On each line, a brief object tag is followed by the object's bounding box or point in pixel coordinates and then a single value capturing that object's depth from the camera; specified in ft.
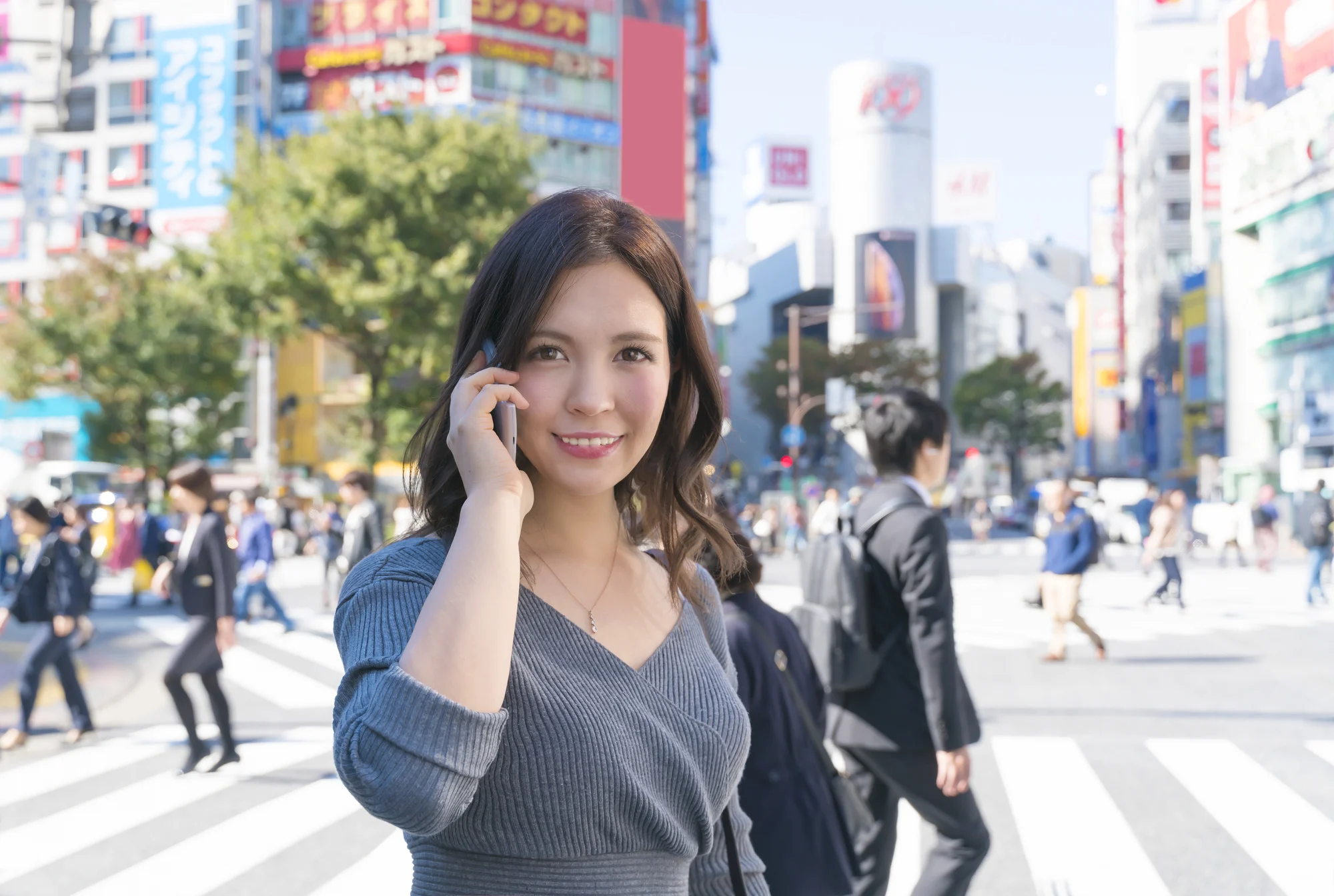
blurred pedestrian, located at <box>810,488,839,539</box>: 84.76
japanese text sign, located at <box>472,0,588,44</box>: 153.58
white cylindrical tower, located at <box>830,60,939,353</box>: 271.90
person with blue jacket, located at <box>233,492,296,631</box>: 50.26
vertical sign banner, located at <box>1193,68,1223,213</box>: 189.47
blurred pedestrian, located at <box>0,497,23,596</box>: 69.15
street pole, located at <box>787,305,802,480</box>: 136.26
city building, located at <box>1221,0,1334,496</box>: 144.87
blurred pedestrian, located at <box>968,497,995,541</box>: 136.26
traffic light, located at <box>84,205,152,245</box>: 56.70
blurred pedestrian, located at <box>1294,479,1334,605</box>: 59.11
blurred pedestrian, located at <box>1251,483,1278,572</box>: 81.00
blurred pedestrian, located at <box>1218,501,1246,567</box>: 90.38
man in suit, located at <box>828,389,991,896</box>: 12.14
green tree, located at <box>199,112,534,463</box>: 82.79
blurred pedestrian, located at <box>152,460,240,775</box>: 25.02
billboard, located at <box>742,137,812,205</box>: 435.53
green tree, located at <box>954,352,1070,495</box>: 242.99
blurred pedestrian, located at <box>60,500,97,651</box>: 54.65
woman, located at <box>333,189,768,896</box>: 4.85
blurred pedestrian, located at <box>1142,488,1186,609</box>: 56.18
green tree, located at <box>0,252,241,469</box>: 114.42
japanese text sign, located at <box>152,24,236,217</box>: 140.87
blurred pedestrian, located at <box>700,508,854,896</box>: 10.60
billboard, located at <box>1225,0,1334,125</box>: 146.61
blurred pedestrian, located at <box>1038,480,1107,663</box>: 38.04
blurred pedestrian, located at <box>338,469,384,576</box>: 37.29
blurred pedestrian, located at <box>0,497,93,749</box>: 28.84
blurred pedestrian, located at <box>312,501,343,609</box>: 63.17
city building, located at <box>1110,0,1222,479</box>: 208.74
